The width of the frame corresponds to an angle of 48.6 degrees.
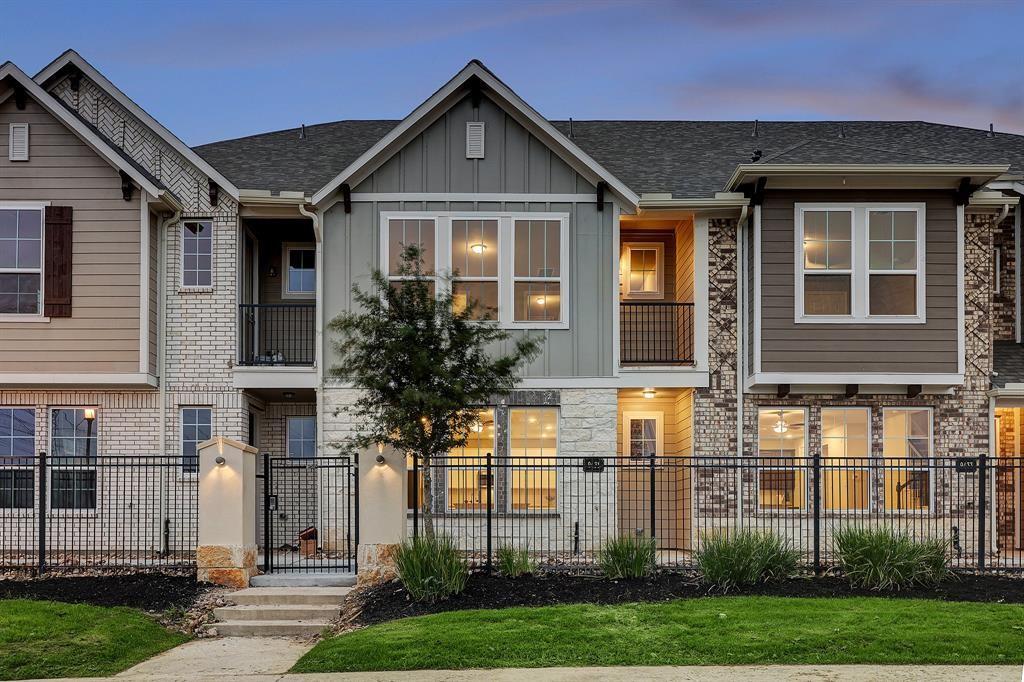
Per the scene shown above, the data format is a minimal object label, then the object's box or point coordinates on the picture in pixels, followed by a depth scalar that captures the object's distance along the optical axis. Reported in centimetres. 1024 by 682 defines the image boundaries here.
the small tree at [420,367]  1460
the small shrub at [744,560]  1390
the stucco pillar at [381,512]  1502
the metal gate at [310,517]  1596
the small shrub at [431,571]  1351
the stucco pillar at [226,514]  1492
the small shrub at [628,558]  1430
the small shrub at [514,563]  1451
